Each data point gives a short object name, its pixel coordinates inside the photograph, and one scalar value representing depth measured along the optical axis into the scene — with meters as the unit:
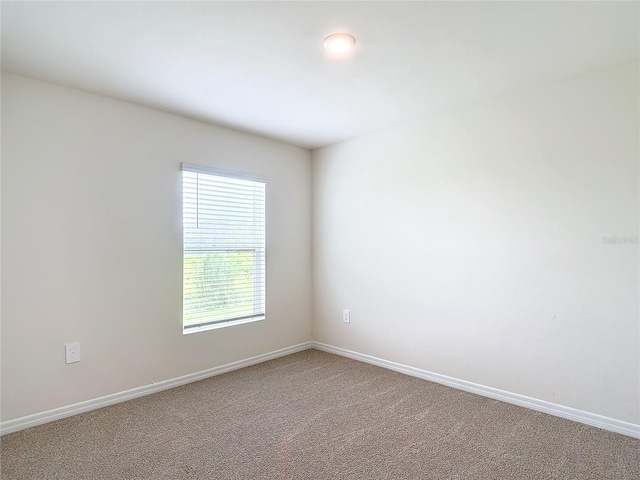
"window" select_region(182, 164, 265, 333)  3.08
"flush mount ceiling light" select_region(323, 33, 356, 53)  1.90
